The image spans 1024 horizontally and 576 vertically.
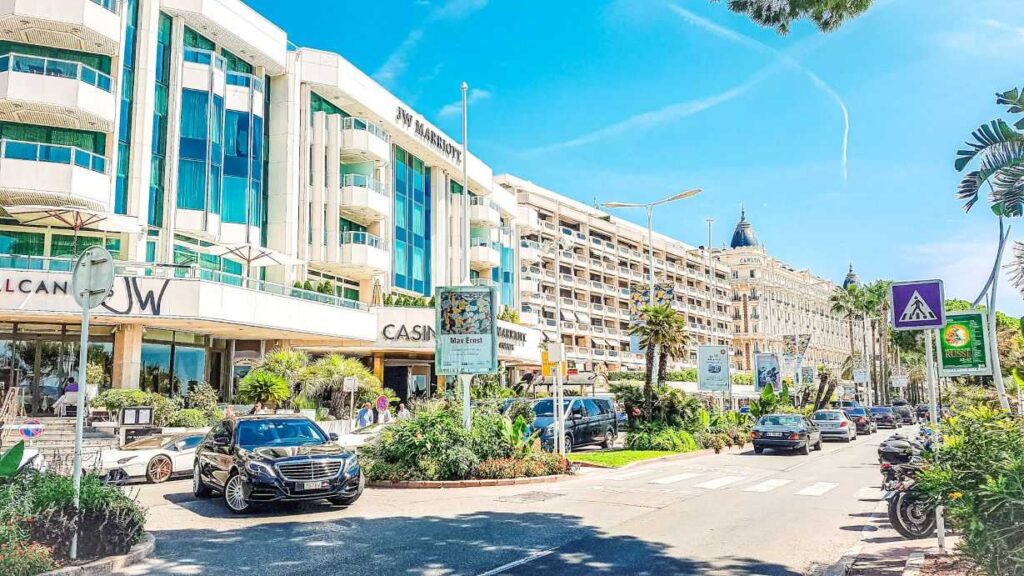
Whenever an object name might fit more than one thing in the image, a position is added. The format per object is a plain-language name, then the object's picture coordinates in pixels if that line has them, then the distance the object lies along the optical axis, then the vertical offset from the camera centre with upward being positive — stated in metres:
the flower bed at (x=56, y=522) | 7.18 -1.51
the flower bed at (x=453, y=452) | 16.16 -1.67
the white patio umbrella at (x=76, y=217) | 25.15 +5.44
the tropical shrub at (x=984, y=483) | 6.02 -0.99
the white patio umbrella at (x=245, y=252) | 30.36 +4.99
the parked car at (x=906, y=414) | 58.66 -3.23
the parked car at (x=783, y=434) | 26.55 -2.11
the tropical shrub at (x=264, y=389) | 27.92 -0.43
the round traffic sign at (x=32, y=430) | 19.61 -1.32
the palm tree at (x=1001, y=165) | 10.83 +2.97
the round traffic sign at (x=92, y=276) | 8.89 +1.19
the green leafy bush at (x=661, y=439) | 25.55 -2.20
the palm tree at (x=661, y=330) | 31.41 +1.80
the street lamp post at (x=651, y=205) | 34.81 +8.12
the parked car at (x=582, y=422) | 22.88 -1.49
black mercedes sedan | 11.91 -1.41
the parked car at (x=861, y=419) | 44.56 -2.72
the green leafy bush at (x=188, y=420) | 25.52 -1.40
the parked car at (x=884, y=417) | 52.72 -3.08
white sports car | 17.39 -1.87
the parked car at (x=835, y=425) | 35.16 -2.41
